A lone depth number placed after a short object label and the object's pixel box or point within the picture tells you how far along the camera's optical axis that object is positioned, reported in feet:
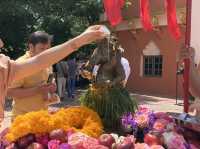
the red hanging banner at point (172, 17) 11.54
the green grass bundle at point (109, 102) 10.34
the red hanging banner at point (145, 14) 11.70
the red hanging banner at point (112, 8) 11.08
